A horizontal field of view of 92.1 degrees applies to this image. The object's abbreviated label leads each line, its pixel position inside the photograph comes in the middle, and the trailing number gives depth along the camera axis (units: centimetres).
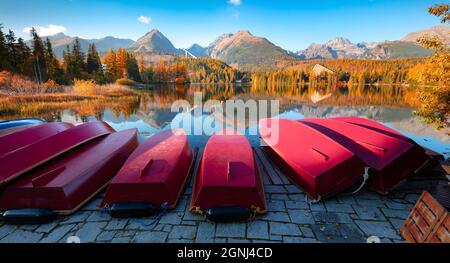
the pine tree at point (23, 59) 3778
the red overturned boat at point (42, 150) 478
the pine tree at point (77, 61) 4478
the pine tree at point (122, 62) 5875
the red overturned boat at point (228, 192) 420
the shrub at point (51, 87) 3086
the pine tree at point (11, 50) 3671
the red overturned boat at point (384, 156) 519
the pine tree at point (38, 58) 4087
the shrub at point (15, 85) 2520
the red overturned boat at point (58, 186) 421
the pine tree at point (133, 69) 6328
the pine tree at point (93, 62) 5057
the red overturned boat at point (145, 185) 434
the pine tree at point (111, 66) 5600
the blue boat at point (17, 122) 758
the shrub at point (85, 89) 2993
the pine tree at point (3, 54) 3430
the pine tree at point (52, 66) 4058
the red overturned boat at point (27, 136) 559
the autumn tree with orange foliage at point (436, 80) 738
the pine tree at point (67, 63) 4438
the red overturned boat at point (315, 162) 496
